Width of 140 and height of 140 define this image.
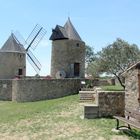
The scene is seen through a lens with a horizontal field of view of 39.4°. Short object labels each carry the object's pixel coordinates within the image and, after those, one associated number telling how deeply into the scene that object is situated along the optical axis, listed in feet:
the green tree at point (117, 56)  46.08
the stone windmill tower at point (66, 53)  62.76
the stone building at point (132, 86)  22.94
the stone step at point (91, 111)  26.88
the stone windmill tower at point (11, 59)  72.38
